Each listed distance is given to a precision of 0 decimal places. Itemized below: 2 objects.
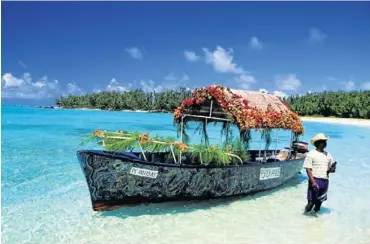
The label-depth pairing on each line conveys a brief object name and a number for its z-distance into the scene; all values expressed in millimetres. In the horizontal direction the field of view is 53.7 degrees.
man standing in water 6781
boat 6906
